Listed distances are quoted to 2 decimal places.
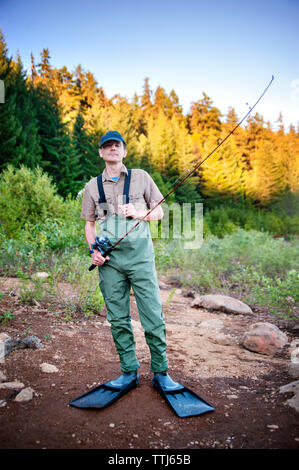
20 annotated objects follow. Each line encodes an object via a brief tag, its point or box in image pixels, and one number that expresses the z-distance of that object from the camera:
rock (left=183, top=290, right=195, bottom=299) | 6.16
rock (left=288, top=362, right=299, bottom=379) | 2.74
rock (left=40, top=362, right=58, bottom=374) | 2.64
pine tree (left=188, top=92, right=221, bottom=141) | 28.30
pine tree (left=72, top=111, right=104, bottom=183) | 21.31
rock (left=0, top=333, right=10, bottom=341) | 3.02
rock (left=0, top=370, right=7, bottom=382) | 2.44
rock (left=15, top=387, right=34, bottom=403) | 2.20
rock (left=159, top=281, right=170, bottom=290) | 6.67
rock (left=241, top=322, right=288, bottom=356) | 3.43
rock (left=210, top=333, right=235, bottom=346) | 3.69
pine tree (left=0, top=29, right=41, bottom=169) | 17.11
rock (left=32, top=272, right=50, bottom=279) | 5.34
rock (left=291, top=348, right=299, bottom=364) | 3.09
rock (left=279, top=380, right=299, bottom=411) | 2.18
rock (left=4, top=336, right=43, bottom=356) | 2.86
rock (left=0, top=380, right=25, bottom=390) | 2.34
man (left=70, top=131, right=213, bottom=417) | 2.34
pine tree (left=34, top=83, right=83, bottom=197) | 19.97
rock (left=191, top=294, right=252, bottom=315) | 5.10
